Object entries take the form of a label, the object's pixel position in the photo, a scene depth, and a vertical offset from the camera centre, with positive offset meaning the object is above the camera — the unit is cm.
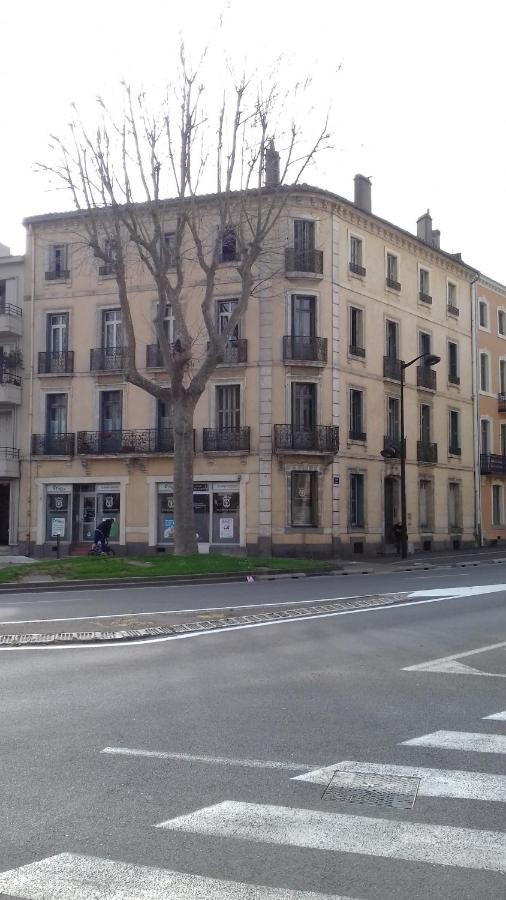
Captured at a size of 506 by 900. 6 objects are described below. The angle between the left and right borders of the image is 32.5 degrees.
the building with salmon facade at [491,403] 4338 +617
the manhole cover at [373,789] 490 -157
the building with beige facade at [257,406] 3262 +458
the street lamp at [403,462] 3094 +212
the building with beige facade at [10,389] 3481 +533
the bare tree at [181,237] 2448 +821
